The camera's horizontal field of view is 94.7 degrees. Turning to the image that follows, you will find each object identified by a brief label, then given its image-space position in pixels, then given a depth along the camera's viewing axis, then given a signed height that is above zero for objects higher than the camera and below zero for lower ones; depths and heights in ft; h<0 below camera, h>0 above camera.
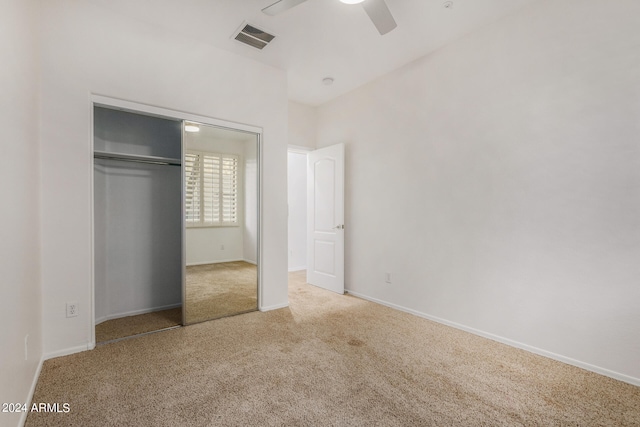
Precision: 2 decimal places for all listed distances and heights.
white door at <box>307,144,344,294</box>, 14.08 -0.29
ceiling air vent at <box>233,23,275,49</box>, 9.31 +5.80
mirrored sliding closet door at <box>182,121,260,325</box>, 10.12 -0.30
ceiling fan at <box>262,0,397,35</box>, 6.63 +4.71
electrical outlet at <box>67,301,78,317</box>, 7.85 -2.57
